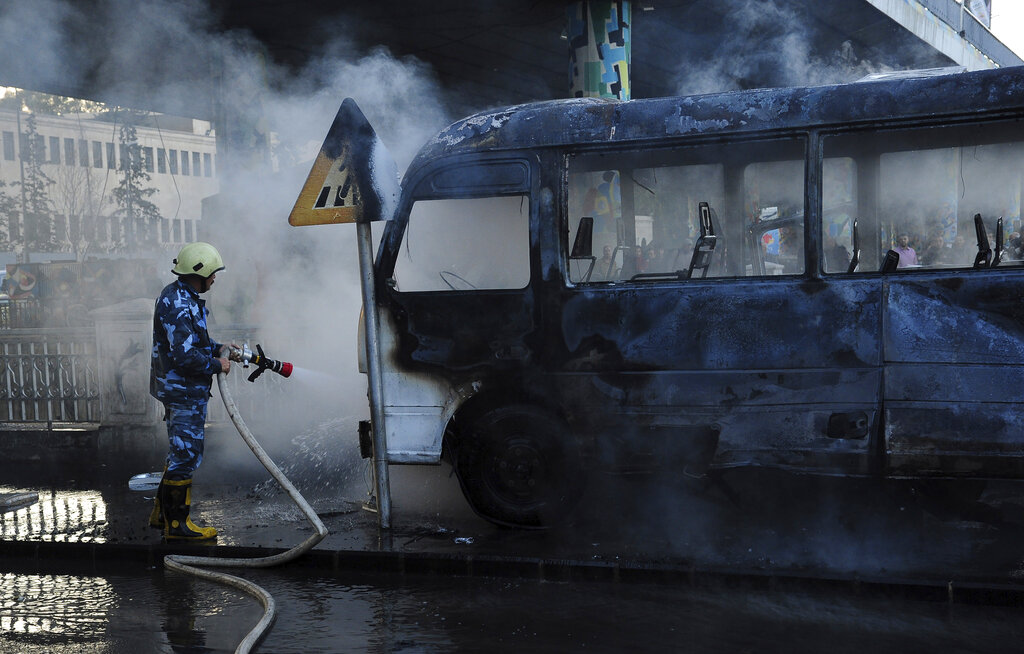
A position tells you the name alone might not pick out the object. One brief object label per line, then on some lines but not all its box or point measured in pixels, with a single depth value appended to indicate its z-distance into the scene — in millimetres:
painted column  12406
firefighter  6078
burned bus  5570
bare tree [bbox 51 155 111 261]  47625
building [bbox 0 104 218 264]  45562
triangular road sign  6043
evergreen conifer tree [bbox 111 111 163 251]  34125
